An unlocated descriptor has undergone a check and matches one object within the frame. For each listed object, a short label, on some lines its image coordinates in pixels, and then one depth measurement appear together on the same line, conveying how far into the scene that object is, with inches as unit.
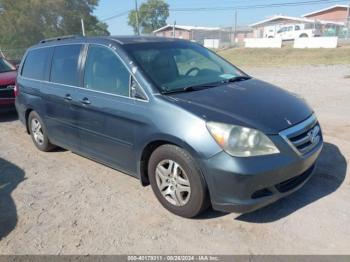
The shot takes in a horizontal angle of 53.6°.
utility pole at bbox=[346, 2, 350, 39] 1379.8
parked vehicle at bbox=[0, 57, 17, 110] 318.3
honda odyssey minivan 121.5
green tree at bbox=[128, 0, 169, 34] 3270.2
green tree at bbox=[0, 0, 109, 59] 1610.5
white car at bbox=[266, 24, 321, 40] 1556.3
